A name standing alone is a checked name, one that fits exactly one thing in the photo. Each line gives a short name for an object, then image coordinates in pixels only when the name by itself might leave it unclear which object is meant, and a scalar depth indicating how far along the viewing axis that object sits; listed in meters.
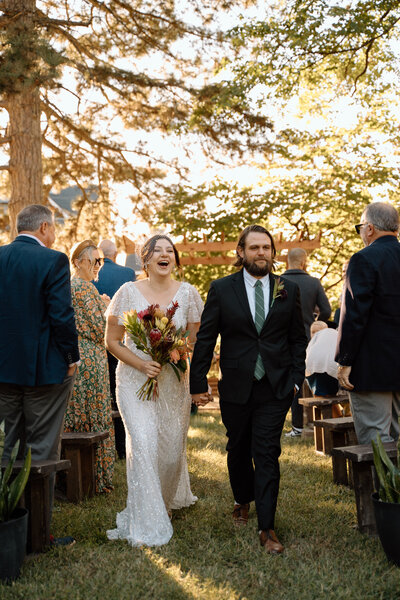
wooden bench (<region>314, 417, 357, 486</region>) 6.39
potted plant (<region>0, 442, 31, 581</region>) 3.95
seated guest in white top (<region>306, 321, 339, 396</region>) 7.75
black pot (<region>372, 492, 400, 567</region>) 3.99
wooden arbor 13.05
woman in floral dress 6.37
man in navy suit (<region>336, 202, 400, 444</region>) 4.88
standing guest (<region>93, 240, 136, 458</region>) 7.95
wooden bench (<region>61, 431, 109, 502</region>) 5.98
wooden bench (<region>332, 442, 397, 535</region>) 4.85
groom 4.73
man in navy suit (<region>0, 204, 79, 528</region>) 4.73
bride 4.95
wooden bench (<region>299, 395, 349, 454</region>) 7.79
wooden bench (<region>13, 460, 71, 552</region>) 4.63
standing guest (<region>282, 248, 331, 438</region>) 9.05
